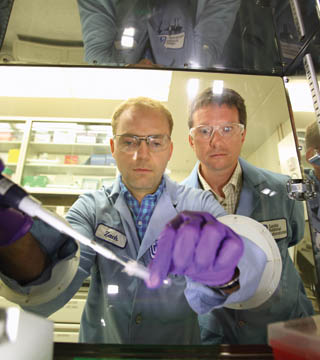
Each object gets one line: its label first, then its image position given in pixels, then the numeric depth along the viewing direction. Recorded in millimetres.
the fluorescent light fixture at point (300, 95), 997
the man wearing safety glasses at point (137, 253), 612
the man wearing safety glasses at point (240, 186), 899
